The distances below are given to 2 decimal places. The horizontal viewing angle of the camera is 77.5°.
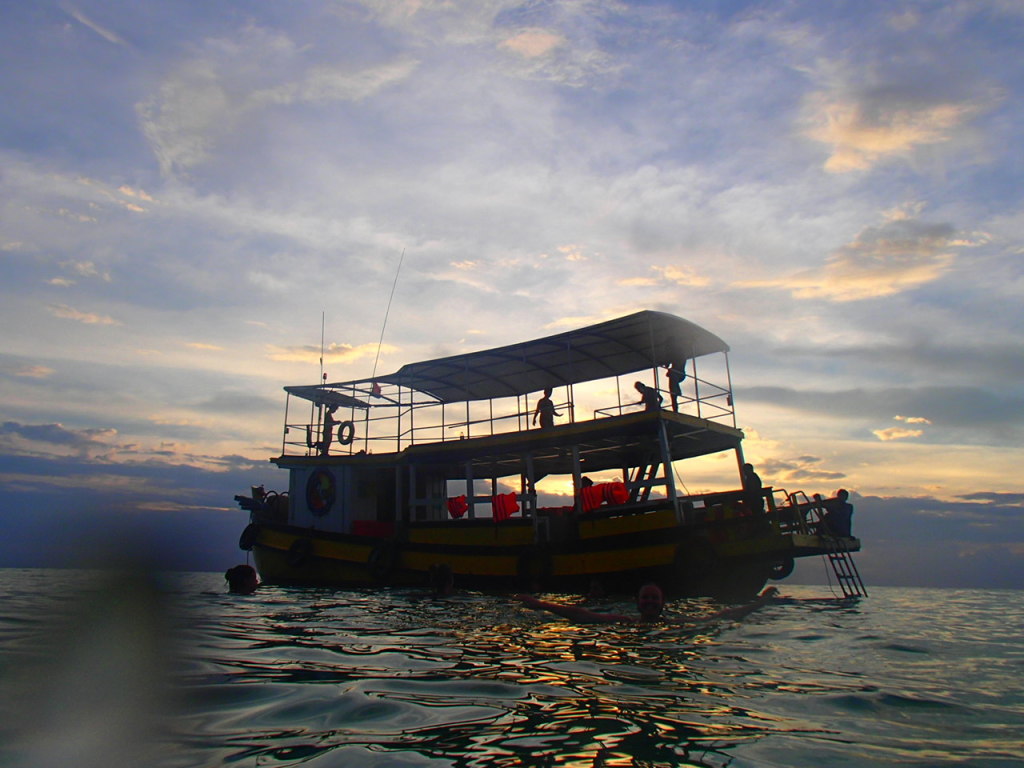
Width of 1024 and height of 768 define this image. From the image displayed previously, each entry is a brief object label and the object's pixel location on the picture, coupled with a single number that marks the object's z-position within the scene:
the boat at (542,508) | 12.09
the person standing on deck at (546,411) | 15.91
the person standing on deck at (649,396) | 13.14
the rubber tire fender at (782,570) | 13.09
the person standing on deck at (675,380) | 15.04
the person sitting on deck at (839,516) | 12.80
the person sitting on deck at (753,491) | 12.62
